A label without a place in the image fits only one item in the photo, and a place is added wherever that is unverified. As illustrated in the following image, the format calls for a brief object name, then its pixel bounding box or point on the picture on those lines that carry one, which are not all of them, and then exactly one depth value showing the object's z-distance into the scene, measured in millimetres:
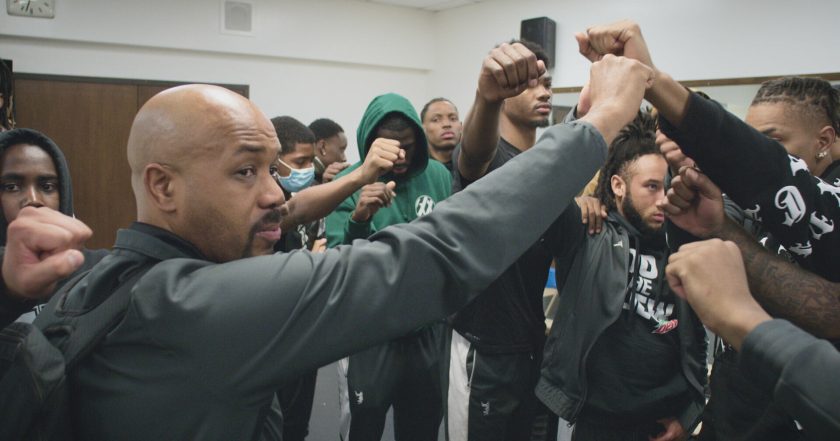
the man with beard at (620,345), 1783
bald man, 814
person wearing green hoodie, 2285
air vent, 6230
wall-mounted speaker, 6121
